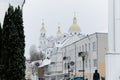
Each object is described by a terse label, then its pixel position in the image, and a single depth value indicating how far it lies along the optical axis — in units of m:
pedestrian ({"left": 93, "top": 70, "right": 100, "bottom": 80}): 26.23
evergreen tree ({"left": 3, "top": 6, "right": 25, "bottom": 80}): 14.55
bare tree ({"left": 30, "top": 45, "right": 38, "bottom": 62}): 112.84
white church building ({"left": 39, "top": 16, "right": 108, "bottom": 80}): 54.34
